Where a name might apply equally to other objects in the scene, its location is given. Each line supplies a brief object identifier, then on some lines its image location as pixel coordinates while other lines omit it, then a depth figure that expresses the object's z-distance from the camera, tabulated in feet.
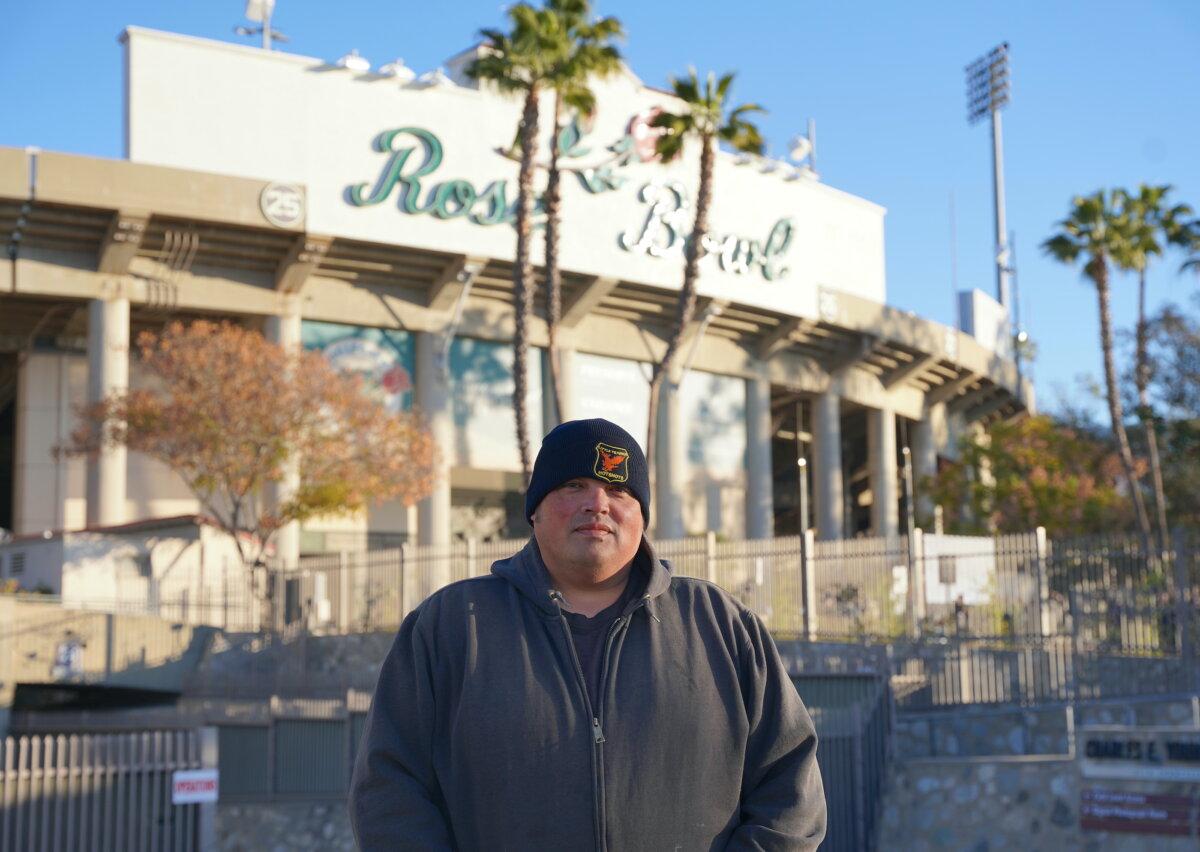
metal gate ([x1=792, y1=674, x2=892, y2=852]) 43.45
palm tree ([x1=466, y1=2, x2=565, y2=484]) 93.97
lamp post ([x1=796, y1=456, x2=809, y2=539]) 167.12
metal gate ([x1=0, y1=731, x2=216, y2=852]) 47.16
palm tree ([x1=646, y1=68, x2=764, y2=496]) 98.27
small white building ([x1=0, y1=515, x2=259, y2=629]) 98.94
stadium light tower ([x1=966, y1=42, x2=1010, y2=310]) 214.48
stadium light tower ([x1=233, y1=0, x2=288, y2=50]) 128.77
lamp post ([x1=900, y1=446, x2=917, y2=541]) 171.83
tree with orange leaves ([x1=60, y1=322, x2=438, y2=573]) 99.60
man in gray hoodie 10.87
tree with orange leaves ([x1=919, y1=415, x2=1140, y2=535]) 137.08
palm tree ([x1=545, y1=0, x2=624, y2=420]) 94.63
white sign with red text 48.01
